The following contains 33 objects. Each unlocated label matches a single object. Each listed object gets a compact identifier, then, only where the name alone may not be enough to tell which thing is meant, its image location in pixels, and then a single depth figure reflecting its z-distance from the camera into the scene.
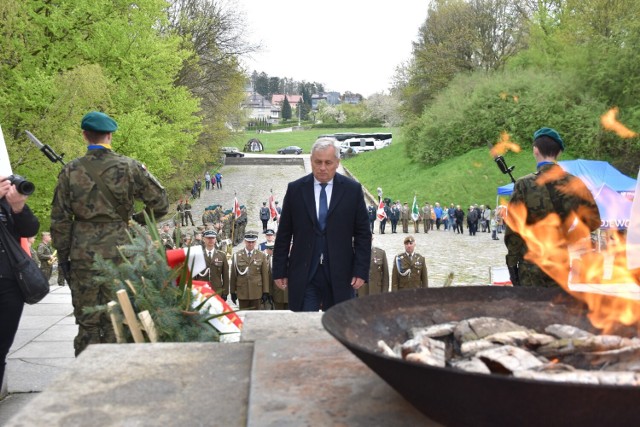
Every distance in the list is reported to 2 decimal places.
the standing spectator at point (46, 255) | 15.69
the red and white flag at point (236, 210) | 25.54
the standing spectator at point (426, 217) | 33.44
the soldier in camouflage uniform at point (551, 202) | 4.84
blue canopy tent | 17.88
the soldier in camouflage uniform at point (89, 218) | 4.63
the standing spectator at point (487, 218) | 33.00
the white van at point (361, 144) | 65.68
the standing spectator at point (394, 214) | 33.78
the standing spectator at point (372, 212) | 32.78
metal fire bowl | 1.97
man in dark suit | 4.95
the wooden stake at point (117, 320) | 3.82
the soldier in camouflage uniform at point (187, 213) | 32.97
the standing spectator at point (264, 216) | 32.25
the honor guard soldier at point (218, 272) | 12.37
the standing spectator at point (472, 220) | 31.28
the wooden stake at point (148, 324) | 3.70
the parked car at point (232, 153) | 61.81
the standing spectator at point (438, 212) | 34.16
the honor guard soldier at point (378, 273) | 12.31
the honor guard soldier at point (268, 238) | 13.83
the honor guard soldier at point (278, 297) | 11.27
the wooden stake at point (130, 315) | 3.65
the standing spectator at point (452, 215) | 33.28
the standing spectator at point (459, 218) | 32.97
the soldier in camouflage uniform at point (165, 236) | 13.68
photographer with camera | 4.02
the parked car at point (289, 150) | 71.94
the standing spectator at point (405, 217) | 33.29
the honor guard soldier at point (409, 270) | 12.55
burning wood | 2.53
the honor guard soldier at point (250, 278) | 12.25
